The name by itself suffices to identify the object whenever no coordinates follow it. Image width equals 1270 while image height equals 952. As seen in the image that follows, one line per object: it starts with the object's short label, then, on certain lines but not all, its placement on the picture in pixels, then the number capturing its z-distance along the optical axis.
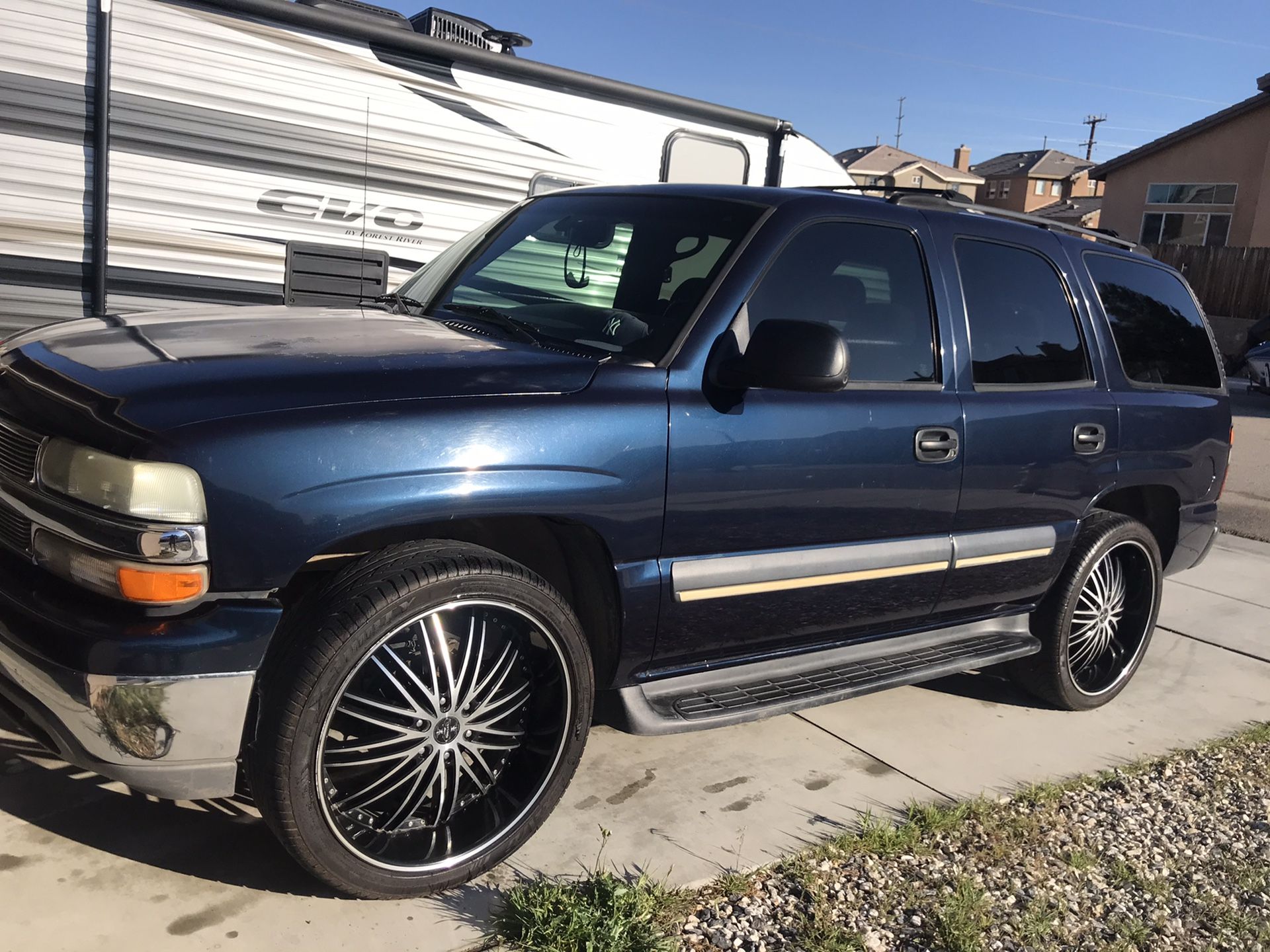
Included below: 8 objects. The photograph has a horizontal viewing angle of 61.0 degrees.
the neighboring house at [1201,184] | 26.31
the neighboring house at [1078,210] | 50.50
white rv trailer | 5.78
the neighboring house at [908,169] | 69.12
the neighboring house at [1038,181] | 69.75
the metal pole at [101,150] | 5.78
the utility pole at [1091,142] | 81.19
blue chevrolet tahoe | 2.37
